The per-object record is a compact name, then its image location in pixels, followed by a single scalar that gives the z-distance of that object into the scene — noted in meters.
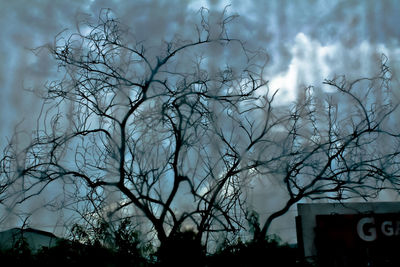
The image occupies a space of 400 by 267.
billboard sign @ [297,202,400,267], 9.23
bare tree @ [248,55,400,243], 9.91
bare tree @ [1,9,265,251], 9.03
